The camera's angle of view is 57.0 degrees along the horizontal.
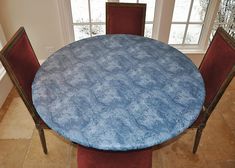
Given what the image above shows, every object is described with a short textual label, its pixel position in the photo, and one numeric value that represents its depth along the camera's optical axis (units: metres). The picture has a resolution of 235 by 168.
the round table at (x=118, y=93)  1.24
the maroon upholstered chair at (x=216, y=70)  1.51
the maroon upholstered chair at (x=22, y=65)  1.47
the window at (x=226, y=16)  2.75
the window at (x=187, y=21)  2.65
